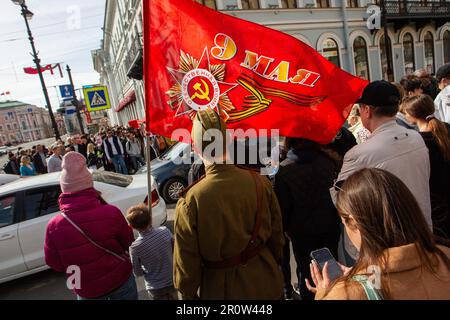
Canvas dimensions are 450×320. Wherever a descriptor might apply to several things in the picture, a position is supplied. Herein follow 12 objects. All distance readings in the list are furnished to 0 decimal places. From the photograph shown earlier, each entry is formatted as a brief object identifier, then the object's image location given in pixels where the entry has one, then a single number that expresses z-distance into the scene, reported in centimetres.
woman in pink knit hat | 225
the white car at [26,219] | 434
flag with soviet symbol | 276
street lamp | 1232
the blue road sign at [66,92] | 1811
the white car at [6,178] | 693
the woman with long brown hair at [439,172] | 247
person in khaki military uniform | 176
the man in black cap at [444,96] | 418
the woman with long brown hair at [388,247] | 104
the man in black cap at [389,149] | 201
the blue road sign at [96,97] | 1477
